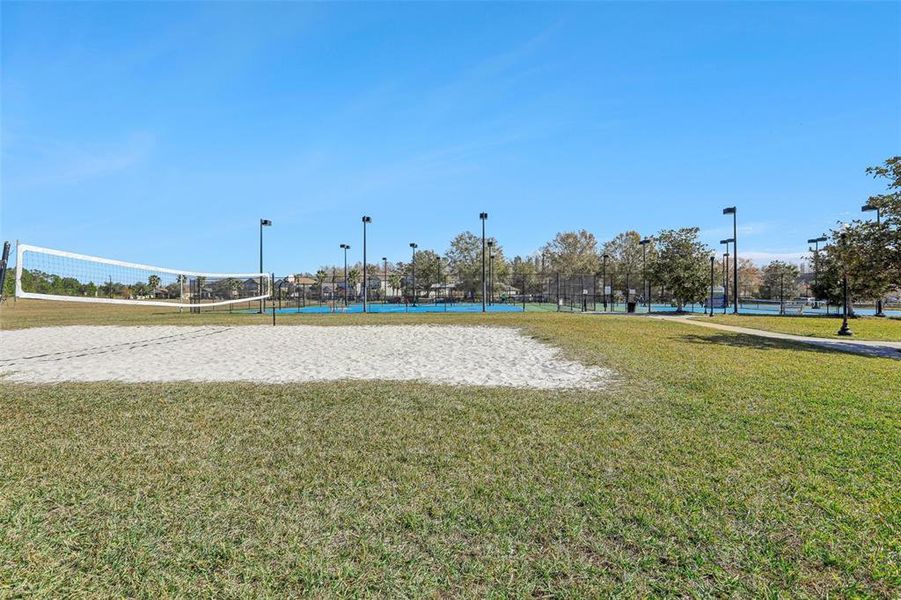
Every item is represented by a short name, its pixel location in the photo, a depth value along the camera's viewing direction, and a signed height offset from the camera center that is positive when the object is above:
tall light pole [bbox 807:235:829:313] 25.47 +1.92
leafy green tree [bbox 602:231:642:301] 55.06 +5.11
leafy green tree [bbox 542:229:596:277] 66.69 +6.84
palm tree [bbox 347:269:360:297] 74.56 +3.09
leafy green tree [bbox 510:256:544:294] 49.81 +2.58
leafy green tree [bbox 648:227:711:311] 27.50 +1.86
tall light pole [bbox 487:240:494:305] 46.69 +1.04
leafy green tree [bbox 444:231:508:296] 54.78 +4.27
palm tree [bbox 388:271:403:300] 72.75 +2.68
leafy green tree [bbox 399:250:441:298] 53.91 +3.45
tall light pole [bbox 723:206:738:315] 25.75 +3.94
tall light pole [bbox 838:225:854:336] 11.98 -0.05
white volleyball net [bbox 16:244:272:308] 8.48 +0.51
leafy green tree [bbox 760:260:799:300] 44.05 +1.86
